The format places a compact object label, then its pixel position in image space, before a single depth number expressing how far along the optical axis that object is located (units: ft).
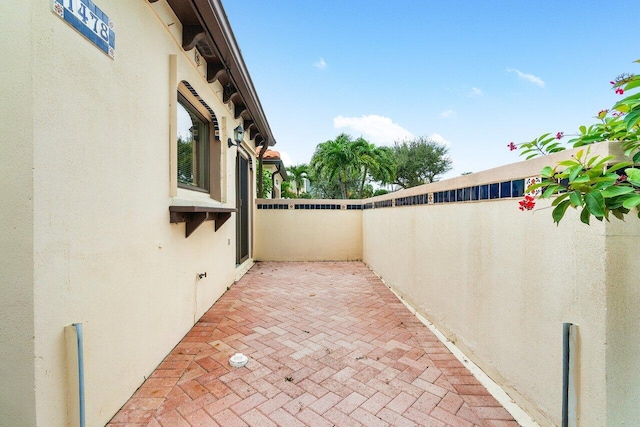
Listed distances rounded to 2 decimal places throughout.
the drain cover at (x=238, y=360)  9.46
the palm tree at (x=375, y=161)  52.24
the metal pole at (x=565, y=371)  5.68
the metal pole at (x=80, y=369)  5.57
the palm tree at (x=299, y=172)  69.97
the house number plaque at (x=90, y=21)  5.50
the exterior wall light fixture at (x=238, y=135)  19.12
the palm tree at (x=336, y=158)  49.93
